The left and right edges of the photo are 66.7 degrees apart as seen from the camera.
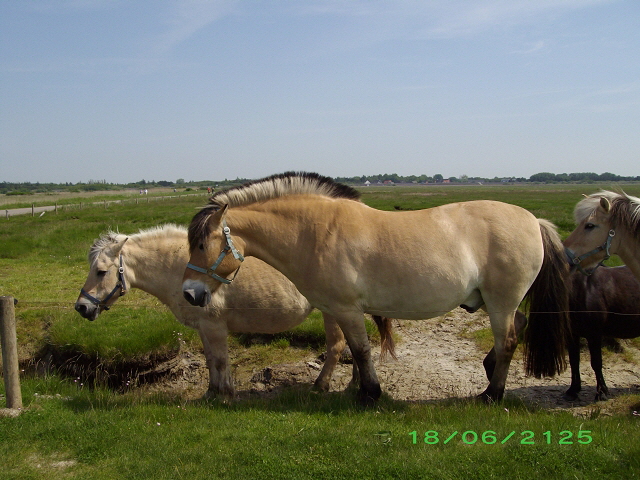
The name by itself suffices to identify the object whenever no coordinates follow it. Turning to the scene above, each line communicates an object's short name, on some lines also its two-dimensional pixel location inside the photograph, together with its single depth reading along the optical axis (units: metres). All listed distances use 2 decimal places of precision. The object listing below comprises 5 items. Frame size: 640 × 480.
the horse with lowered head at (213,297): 5.71
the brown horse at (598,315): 5.88
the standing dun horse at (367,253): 4.82
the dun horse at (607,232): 5.09
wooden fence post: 4.82
